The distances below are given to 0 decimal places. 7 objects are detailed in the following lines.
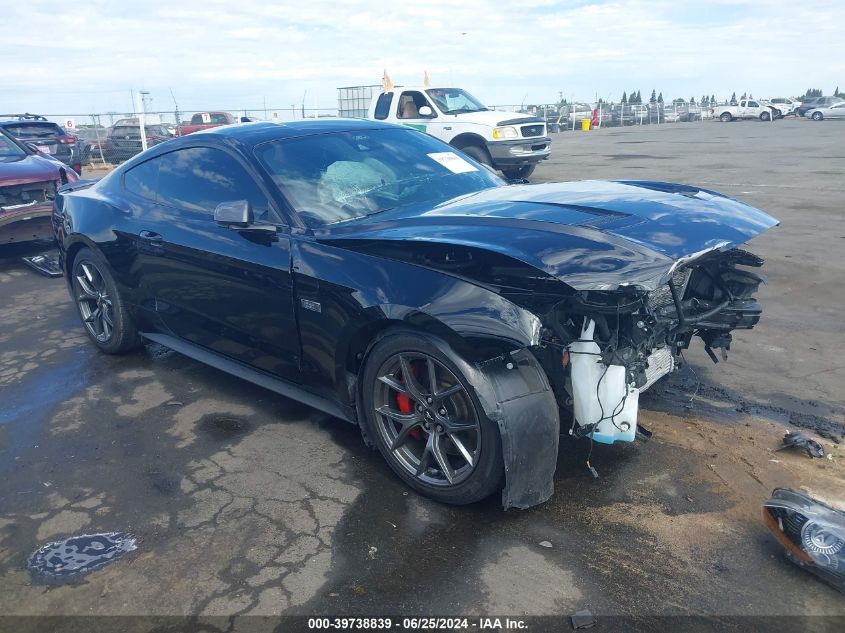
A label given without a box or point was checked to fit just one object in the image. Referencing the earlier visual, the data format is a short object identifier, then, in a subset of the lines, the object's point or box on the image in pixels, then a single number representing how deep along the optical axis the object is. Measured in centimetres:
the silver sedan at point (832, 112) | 4257
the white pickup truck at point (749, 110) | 4625
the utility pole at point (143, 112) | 1743
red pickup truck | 2491
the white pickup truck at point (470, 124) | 1423
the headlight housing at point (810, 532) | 247
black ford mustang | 282
